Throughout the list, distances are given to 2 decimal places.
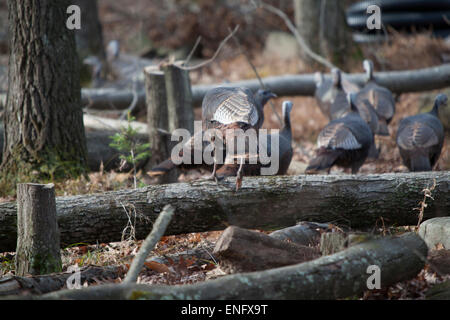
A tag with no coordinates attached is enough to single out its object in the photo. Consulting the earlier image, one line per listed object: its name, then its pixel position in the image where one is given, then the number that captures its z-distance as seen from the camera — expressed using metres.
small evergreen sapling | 11.37
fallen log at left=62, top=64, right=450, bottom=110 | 19.64
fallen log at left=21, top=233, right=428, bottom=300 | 5.48
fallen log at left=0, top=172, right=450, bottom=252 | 8.79
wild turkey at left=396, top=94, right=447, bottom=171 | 13.55
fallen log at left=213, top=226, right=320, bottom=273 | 6.74
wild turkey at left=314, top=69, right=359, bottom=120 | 18.81
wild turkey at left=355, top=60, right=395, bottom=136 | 16.70
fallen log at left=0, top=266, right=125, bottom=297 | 6.43
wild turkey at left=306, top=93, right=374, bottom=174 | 13.13
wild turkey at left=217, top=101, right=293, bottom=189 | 10.37
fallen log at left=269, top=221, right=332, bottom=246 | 8.50
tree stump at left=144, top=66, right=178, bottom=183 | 13.61
